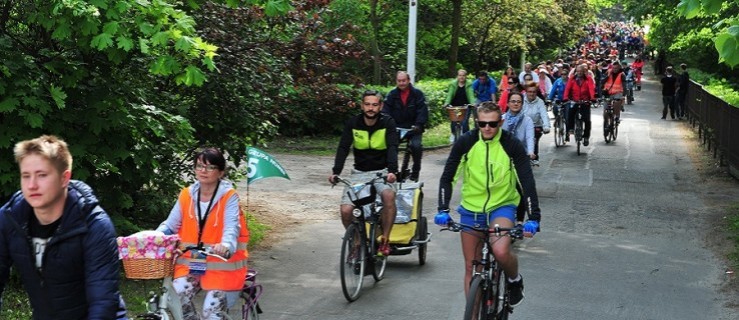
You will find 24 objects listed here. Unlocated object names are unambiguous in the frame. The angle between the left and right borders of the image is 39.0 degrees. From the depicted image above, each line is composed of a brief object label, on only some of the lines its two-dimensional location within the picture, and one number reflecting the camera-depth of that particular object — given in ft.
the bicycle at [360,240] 30.48
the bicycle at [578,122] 73.15
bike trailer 34.76
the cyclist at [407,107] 45.96
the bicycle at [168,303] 18.80
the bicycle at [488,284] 23.38
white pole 79.61
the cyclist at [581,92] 73.82
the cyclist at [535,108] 53.93
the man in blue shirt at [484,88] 69.82
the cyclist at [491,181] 24.53
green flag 34.17
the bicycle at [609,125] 81.15
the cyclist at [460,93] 66.07
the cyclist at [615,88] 81.30
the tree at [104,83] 26.21
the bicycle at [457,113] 66.49
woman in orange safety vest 20.36
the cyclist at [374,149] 32.14
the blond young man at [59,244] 13.06
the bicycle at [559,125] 76.13
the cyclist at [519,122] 40.32
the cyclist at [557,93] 76.48
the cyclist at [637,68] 154.09
